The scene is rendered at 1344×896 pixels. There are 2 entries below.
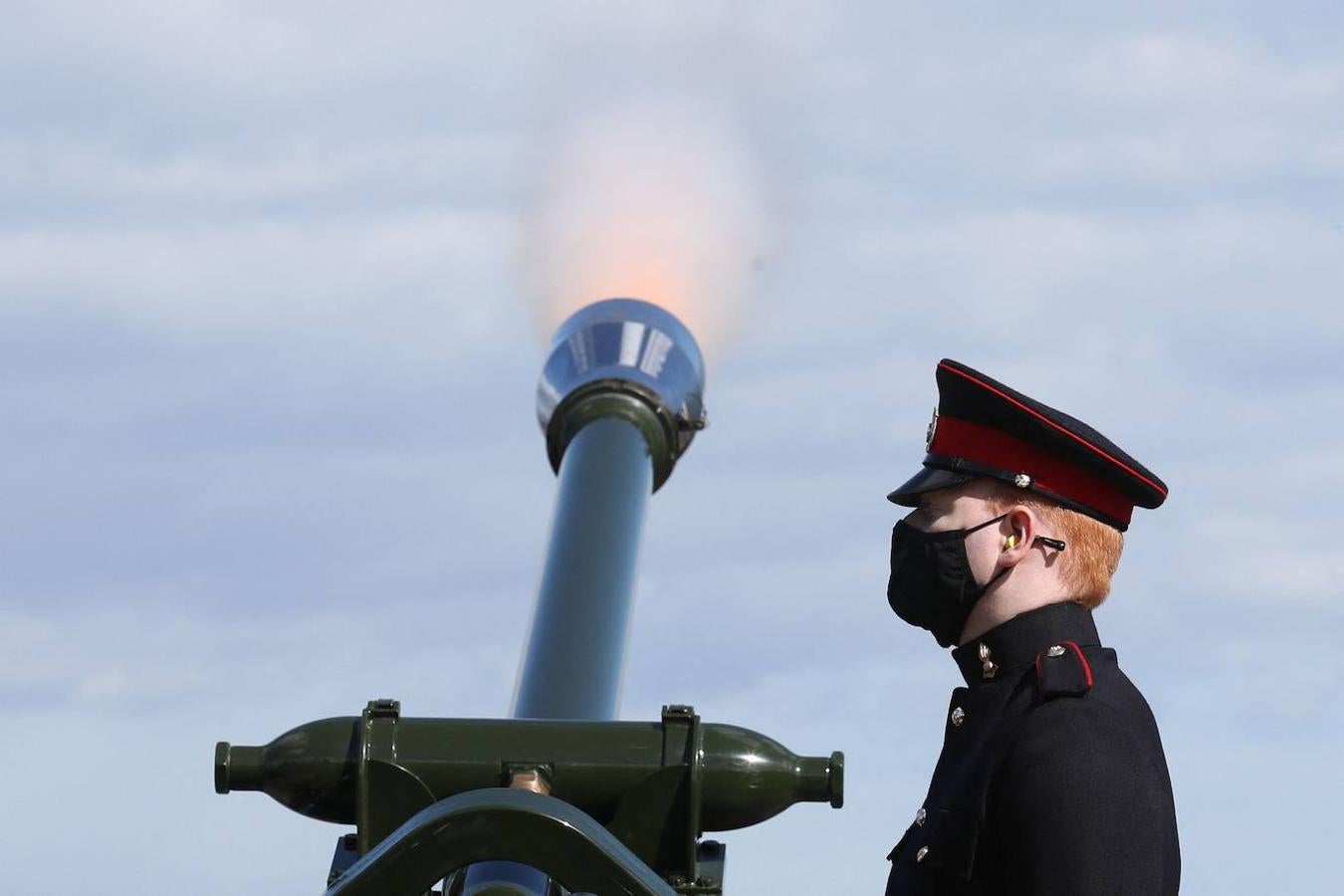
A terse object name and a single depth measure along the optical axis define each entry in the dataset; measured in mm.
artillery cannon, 10656
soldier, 10477
